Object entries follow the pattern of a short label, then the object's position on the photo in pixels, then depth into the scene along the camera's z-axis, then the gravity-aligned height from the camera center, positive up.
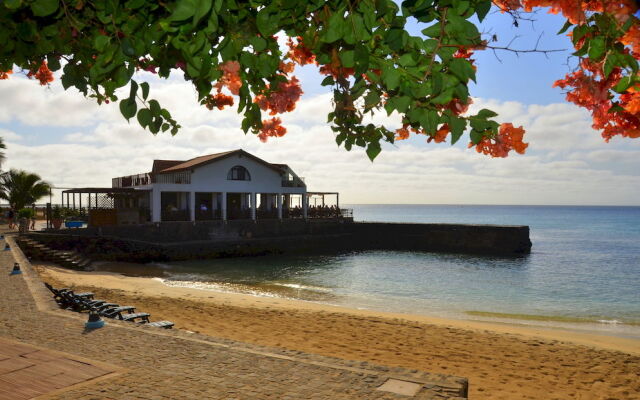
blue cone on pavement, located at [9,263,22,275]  13.32 -1.58
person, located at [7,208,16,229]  33.34 +0.01
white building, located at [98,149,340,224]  34.44 +1.99
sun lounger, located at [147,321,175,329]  8.58 -2.10
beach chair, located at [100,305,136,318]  8.90 -1.94
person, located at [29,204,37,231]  31.52 -0.34
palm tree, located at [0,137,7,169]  31.39 +4.87
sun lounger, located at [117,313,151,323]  8.98 -2.07
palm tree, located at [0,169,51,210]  37.78 +2.42
